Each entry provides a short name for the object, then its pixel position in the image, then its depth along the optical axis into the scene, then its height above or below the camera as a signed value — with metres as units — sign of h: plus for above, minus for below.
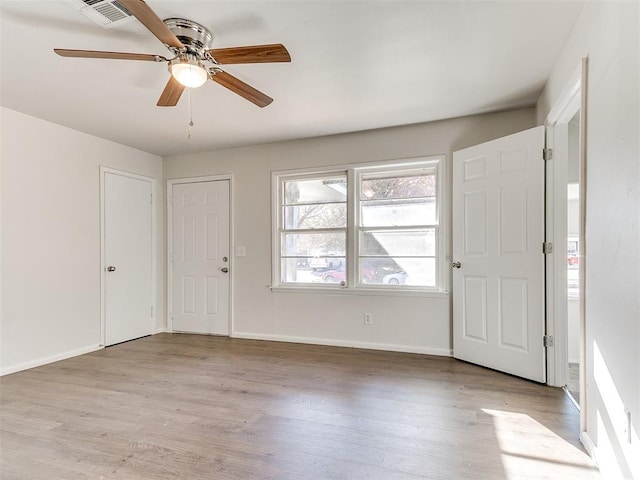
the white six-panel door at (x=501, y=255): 2.75 -0.15
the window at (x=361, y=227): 3.62 +0.11
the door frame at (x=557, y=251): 2.63 -0.10
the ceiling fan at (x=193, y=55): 1.76 +0.97
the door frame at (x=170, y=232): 4.60 +0.07
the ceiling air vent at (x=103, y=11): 1.74 +1.19
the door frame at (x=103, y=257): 3.93 -0.23
